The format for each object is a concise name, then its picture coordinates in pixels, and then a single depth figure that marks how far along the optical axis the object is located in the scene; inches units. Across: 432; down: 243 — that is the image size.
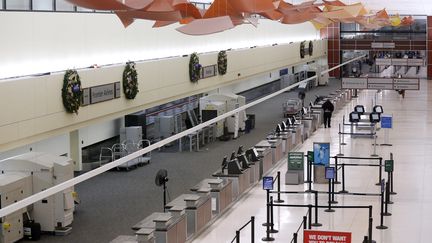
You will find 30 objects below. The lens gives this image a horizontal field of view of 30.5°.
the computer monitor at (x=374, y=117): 1237.1
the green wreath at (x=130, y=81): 974.4
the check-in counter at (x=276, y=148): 1082.6
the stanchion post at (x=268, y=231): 700.7
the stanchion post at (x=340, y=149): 1181.7
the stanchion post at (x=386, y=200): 792.9
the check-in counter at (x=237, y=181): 871.2
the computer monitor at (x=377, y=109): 1358.1
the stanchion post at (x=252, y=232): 636.6
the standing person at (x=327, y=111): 1485.0
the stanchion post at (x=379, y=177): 935.7
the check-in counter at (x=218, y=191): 796.0
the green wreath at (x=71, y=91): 816.9
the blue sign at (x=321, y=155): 945.5
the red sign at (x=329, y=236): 465.4
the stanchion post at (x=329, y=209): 806.7
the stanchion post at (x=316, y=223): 746.2
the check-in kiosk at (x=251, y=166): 927.7
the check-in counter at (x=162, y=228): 605.0
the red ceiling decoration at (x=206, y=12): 311.6
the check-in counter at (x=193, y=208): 713.5
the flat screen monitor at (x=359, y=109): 1342.3
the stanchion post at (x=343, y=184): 898.7
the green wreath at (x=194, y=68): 1212.1
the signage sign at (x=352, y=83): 1356.1
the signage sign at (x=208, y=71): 1278.5
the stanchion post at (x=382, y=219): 743.1
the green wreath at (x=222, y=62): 1358.3
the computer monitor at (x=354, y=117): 1282.0
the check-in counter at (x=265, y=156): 1010.8
